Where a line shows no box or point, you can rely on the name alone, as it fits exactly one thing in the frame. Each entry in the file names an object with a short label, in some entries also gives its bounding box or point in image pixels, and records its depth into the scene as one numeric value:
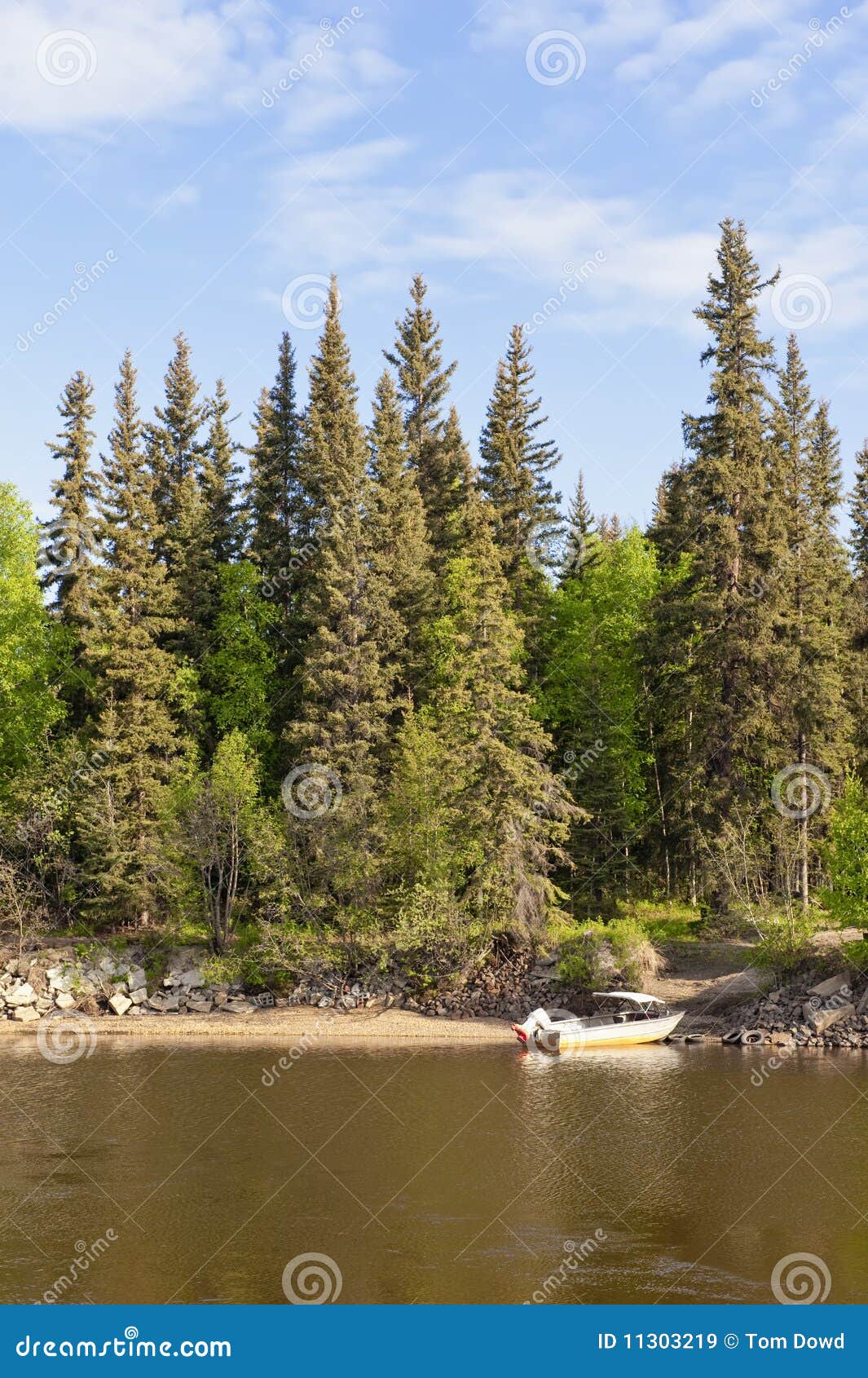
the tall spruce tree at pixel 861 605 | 54.87
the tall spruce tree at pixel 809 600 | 47.72
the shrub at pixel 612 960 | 42.78
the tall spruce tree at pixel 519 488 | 56.66
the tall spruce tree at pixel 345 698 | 46.44
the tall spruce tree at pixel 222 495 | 59.47
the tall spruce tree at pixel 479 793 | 44.56
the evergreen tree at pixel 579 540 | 62.41
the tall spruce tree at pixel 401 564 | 54.28
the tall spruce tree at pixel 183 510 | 57.06
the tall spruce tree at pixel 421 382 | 64.44
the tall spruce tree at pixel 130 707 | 47.62
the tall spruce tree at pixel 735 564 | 46.09
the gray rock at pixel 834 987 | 38.53
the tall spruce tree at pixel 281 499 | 58.25
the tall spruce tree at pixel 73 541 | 54.47
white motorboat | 38.84
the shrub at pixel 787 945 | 40.09
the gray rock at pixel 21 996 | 44.28
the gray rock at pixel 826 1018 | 37.47
